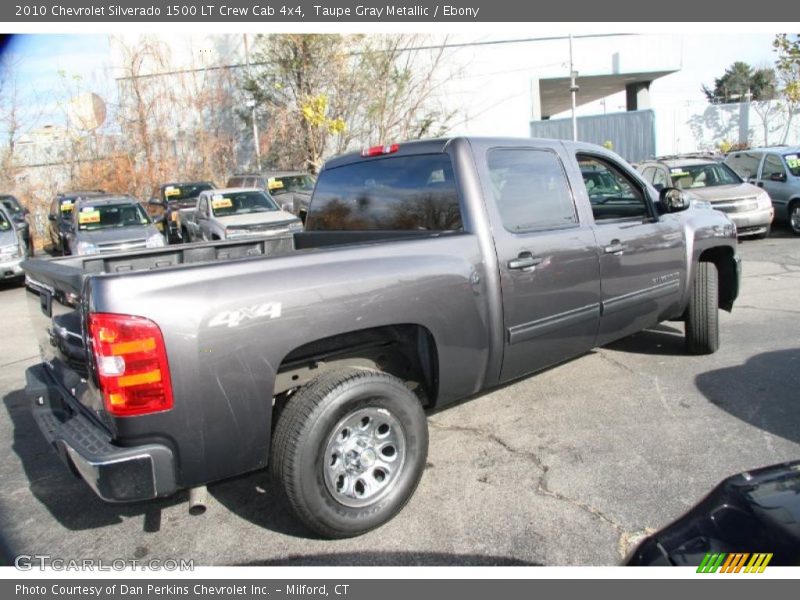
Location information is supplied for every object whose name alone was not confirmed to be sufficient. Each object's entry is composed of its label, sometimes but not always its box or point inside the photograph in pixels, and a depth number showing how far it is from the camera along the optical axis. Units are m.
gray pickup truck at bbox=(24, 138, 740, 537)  2.54
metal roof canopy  28.80
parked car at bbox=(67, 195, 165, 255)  12.02
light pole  21.80
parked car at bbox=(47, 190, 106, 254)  14.13
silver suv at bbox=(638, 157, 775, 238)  11.94
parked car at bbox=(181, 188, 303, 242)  12.48
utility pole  23.95
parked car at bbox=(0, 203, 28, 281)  12.09
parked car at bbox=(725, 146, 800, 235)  12.81
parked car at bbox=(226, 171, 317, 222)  16.59
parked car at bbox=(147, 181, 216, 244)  16.80
